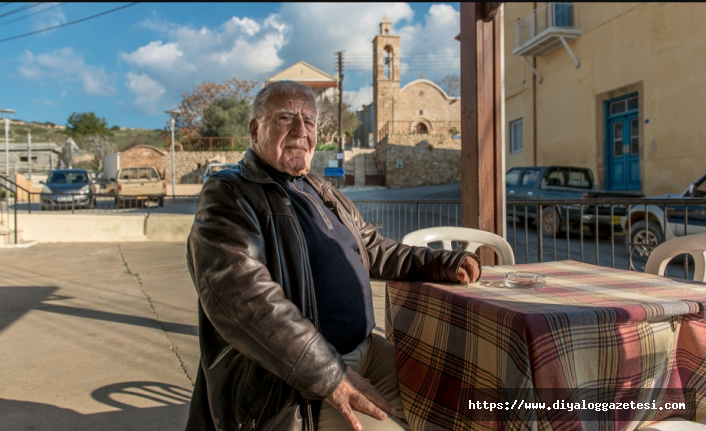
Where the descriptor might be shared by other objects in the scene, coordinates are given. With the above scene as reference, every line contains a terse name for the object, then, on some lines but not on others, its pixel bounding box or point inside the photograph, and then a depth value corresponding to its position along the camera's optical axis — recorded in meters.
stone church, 32.22
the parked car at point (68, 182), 15.51
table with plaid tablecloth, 1.28
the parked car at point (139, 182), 16.70
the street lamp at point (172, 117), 25.44
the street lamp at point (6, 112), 22.40
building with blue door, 10.44
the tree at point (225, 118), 34.91
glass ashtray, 1.77
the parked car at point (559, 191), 9.35
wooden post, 3.15
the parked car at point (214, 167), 18.52
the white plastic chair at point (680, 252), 2.26
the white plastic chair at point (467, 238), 2.76
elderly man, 1.41
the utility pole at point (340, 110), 28.54
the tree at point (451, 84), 53.50
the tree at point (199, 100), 38.41
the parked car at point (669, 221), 6.29
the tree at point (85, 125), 61.04
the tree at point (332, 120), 39.94
